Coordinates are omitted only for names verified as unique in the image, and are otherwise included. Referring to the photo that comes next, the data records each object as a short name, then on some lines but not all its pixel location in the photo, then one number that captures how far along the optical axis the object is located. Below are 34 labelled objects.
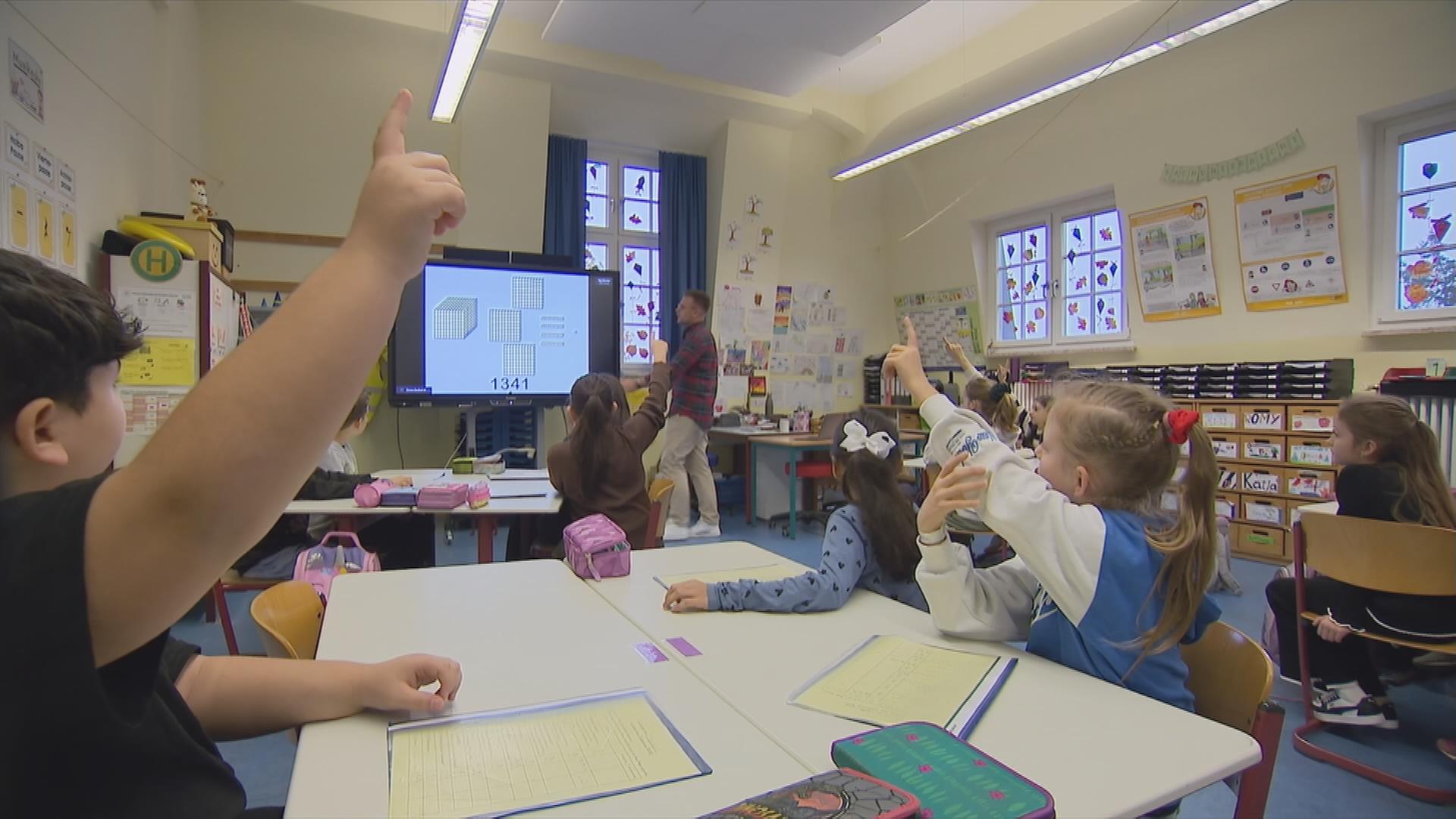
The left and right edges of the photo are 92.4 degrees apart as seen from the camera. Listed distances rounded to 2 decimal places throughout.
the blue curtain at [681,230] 6.23
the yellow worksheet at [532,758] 0.75
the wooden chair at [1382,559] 1.90
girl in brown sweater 2.69
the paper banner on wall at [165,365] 2.96
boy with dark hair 0.38
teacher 4.89
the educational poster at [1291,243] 4.09
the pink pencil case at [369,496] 2.57
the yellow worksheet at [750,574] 1.61
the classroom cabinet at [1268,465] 3.99
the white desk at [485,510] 2.56
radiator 3.09
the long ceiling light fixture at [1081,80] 3.31
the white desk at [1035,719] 0.81
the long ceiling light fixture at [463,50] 3.31
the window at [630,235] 6.18
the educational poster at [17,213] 2.18
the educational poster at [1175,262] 4.66
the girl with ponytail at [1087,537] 1.10
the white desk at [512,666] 0.76
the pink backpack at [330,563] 2.17
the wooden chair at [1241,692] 1.04
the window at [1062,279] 5.41
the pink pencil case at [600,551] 1.63
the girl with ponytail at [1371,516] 2.13
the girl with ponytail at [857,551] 1.39
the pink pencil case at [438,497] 2.58
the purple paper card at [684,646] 1.17
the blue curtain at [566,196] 5.78
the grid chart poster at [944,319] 6.31
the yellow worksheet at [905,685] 0.95
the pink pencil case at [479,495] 2.64
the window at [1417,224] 3.82
